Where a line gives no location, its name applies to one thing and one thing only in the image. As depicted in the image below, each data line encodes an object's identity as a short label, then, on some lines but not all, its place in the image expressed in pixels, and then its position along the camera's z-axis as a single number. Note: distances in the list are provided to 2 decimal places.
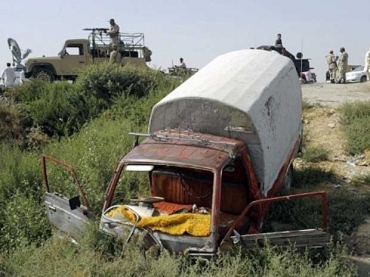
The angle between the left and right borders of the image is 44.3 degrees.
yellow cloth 5.46
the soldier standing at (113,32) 21.08
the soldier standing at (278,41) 23.14
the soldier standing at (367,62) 21.20
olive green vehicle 22.19
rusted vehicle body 5.47
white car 24.86
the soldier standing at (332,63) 23.94
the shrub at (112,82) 15.43
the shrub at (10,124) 13.33
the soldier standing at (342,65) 22.08
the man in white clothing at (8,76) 19.82
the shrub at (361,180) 9.68
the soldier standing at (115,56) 19.88
